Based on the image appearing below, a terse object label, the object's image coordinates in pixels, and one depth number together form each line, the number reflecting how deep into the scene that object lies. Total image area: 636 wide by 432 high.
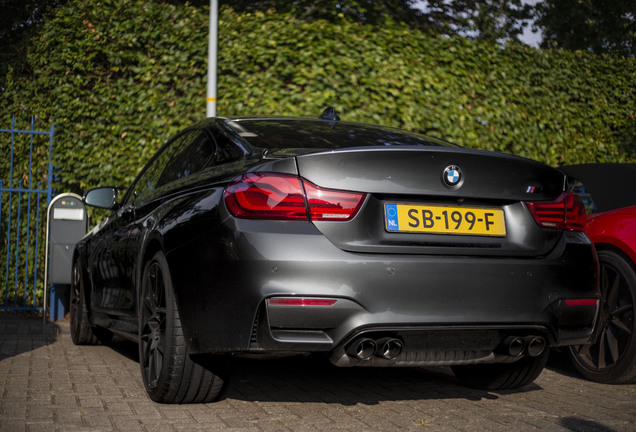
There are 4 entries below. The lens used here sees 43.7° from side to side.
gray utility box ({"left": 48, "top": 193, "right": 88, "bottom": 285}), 7.99
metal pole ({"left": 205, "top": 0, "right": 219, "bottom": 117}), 8.12
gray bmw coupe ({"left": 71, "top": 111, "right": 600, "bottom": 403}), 3.24
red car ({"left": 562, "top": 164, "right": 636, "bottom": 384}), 4.71
